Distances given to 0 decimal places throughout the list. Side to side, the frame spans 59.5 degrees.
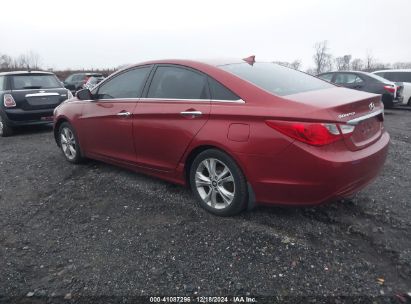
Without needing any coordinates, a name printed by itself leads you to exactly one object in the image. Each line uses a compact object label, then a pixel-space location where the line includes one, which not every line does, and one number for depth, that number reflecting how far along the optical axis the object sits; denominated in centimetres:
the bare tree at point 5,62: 4268
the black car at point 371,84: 1171
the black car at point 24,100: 798
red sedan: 288
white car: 1286
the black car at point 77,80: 1955
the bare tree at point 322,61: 5369
